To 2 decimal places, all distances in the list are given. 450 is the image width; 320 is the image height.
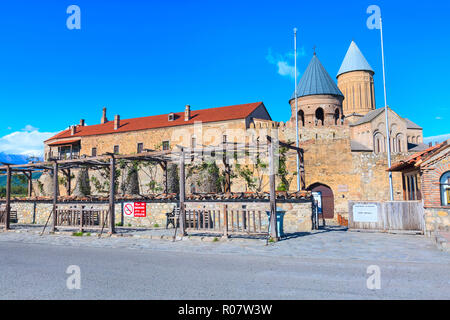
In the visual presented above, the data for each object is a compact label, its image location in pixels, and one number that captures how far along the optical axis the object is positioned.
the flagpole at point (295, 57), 24.97
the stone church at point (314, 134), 26.70
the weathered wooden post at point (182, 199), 13.88
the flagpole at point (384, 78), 22.17
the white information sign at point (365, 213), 14.66
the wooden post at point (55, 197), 16.55
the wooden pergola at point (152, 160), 12.68
